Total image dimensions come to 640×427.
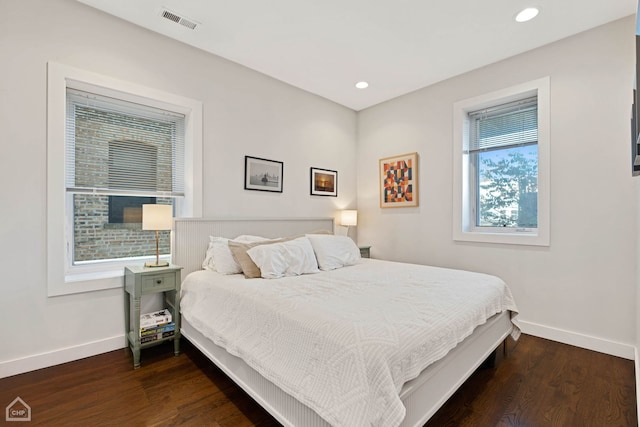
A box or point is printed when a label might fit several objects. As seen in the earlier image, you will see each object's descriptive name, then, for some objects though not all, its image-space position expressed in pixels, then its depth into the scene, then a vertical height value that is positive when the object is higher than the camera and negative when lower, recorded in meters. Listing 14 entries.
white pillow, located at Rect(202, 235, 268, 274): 2.61 -0.40
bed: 1.22 -0.68
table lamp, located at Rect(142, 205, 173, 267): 2.46 -0.04
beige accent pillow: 2.46 -0.39
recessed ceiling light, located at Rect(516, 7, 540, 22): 2.36 +1.60
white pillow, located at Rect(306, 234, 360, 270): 2.89 -0.38
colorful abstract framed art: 3.86 +0.43
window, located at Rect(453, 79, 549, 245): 2.91 +0.50
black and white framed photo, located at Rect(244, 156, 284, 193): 3.33 +0.44
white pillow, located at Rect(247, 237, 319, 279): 2.46 -0.39
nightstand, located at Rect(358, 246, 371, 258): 4.11 -0.53
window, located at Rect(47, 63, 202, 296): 2.27 +0.38
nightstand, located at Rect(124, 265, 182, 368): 2.29 -0.63
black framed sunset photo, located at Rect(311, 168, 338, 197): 4.01 +0.42
